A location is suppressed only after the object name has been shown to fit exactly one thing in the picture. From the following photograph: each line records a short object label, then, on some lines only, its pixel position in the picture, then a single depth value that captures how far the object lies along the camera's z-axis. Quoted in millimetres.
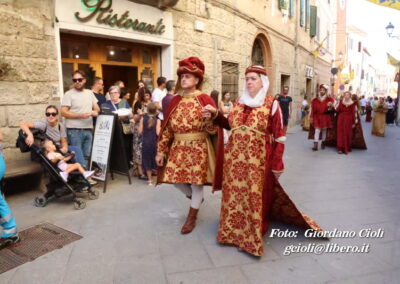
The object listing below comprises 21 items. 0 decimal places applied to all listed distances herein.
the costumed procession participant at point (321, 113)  8172
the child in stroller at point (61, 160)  4090
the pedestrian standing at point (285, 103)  10922
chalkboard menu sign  4883
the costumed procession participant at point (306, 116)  13517
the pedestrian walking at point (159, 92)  6141
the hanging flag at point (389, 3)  8164
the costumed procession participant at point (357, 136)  8102
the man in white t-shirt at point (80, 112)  4844
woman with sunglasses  4336
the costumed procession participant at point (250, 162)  2830
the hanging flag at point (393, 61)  16327
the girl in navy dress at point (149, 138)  5207
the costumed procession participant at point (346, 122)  7949
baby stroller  4043
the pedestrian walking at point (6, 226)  2980
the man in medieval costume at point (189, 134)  3162
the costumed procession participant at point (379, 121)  11205
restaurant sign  5781
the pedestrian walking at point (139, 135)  5475
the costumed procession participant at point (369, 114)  19019
